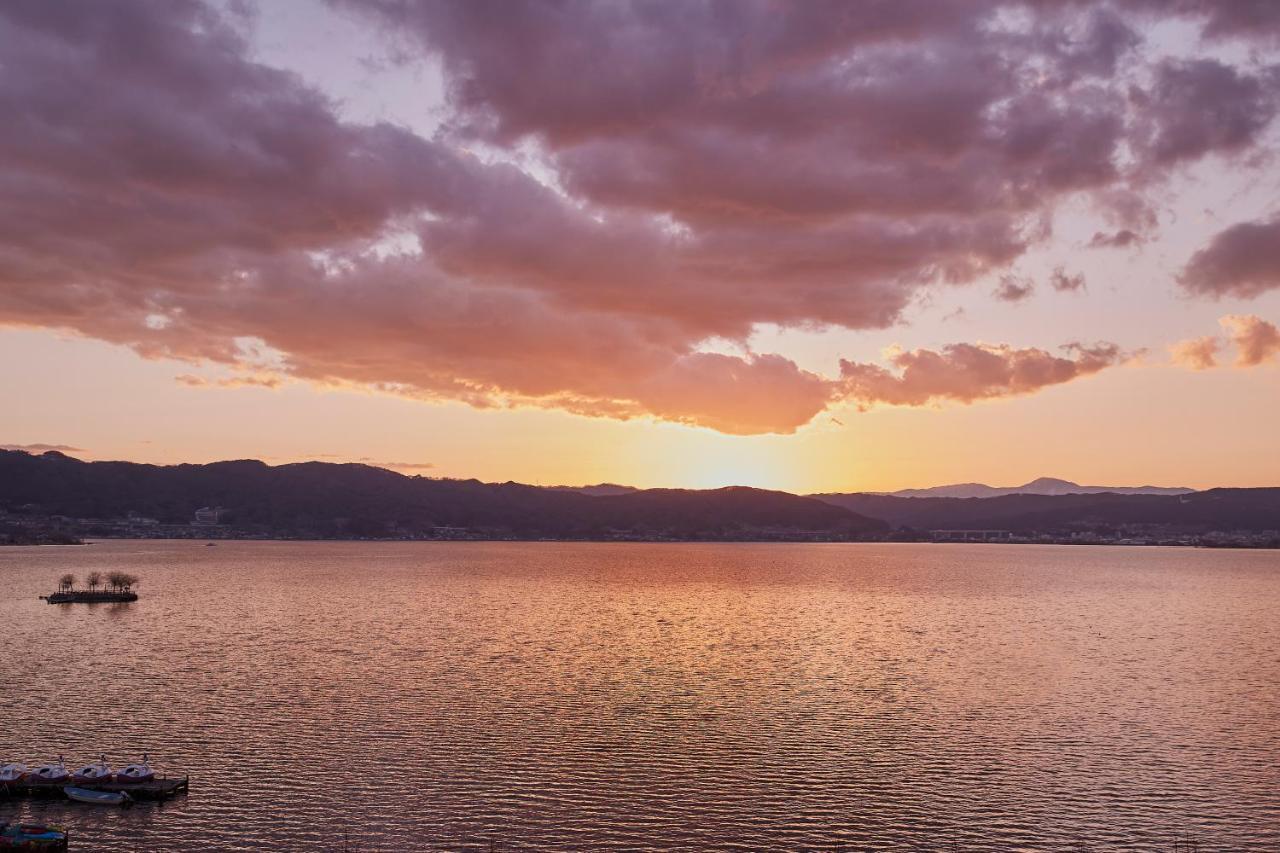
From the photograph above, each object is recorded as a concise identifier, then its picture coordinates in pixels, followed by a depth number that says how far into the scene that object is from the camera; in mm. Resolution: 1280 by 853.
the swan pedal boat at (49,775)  69188
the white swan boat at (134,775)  68750
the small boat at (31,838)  58281
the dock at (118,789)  68250
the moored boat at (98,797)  67750
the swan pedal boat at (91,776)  69062
